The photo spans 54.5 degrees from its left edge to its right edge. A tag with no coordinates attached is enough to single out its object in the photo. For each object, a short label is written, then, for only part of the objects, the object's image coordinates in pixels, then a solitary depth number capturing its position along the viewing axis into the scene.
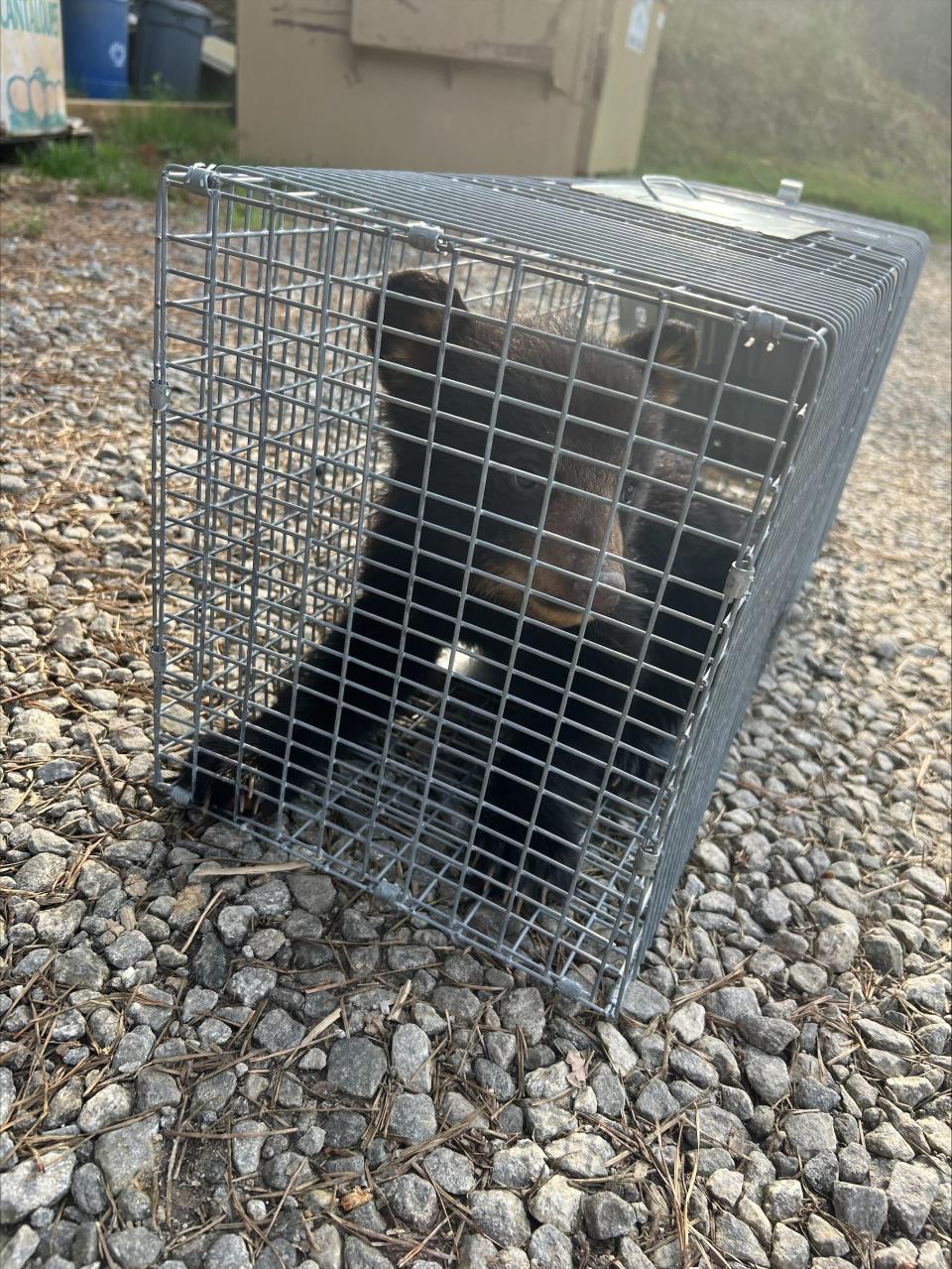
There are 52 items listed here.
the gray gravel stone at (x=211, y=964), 0.41
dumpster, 1.92
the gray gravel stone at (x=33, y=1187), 0.32
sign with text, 1.46
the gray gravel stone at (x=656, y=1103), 0.40
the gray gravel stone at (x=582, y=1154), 0.37
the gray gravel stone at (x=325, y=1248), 0.32
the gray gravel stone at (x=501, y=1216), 0.34
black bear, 0.37
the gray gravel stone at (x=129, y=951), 0.41
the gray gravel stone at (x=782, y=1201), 0.37
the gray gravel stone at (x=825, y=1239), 0.36
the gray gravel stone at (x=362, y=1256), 0.33
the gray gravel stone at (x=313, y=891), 0.46
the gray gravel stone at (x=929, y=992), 0.48
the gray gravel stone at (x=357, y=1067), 0.38
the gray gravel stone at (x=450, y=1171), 0.36
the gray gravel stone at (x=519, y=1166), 0.36
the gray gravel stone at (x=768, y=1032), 0.44
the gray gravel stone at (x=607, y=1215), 0.35
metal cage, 0.36
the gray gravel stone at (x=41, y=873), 0.43
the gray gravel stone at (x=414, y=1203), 0.34
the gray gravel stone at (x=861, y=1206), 0.37
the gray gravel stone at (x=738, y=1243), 0.35
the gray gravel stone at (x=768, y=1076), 0.42
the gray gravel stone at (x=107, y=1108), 0.35
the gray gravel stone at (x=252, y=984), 0.41
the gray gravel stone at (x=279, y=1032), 0.39
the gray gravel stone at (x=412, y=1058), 0.39
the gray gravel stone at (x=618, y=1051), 0.41
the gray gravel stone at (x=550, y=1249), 0.34
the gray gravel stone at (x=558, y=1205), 0.35
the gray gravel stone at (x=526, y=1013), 0.42
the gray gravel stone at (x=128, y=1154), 0.33
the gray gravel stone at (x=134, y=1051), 0.37
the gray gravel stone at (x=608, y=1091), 0.40
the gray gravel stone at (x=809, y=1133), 0.40
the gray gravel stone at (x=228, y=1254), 0.32
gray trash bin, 2.26
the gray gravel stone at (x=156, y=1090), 0.36
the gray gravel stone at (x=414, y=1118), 0.37
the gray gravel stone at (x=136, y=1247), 0.31
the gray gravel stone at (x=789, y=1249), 0.36
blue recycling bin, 2.02
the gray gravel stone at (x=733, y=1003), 0.45
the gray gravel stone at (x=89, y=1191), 0.32
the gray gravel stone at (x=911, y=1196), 0.37
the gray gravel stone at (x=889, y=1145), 0.40
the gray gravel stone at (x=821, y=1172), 0.38
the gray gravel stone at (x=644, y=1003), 0.44
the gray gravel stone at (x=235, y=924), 0.43
